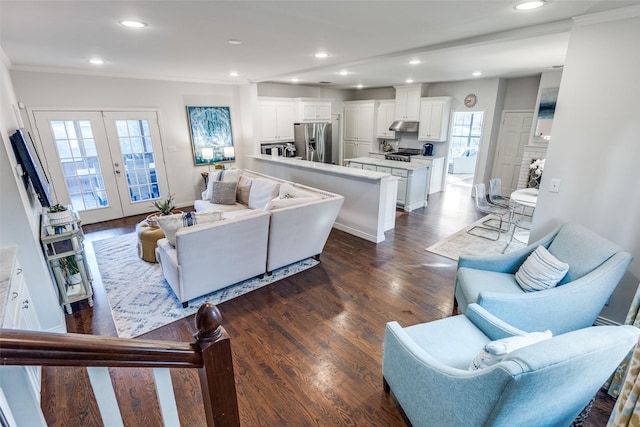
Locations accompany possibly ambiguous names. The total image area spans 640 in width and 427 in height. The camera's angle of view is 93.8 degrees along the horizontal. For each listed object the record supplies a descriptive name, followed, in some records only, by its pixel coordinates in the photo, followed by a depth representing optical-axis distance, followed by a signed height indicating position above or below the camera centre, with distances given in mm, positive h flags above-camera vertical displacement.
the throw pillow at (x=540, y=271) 2295 -1120
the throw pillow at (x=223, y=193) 5023 -1081
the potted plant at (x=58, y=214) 2777 -788
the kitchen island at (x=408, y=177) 5996 -1025
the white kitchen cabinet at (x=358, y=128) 8523 -92
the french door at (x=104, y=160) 4992 -583
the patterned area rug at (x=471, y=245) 4223 -1725
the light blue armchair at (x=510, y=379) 1190 -1156
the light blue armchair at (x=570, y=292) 2064 -1158
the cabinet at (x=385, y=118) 8047 +172
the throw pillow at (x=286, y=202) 3348 -850
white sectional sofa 2799 -1185
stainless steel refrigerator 7332 -371
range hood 7523 -40
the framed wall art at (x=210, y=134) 6285 -175
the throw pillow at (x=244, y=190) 5109 -1063
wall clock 6754 +520
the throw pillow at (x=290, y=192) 3969 -867
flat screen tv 2584 -323
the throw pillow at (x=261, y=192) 4551 -994
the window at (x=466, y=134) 9508 -315
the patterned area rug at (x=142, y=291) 2865 -1755
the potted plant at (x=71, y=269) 3100 -1445
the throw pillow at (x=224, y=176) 5376 -874
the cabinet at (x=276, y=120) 6914 +123
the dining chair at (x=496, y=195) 4793 -1135
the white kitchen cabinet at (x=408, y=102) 7348 +544
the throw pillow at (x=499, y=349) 1401 -1033
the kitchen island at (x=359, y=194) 4398 -1032
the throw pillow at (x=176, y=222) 2924 -901
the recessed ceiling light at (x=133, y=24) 2527 +847
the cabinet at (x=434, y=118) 7020 +146
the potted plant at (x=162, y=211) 3978 -1105
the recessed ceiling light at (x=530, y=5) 2153 +840
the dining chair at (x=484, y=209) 4727 -1306
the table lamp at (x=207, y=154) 6441 -582
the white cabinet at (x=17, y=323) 612 -917
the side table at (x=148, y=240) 3863 -1417
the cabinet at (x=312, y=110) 7348 +368
